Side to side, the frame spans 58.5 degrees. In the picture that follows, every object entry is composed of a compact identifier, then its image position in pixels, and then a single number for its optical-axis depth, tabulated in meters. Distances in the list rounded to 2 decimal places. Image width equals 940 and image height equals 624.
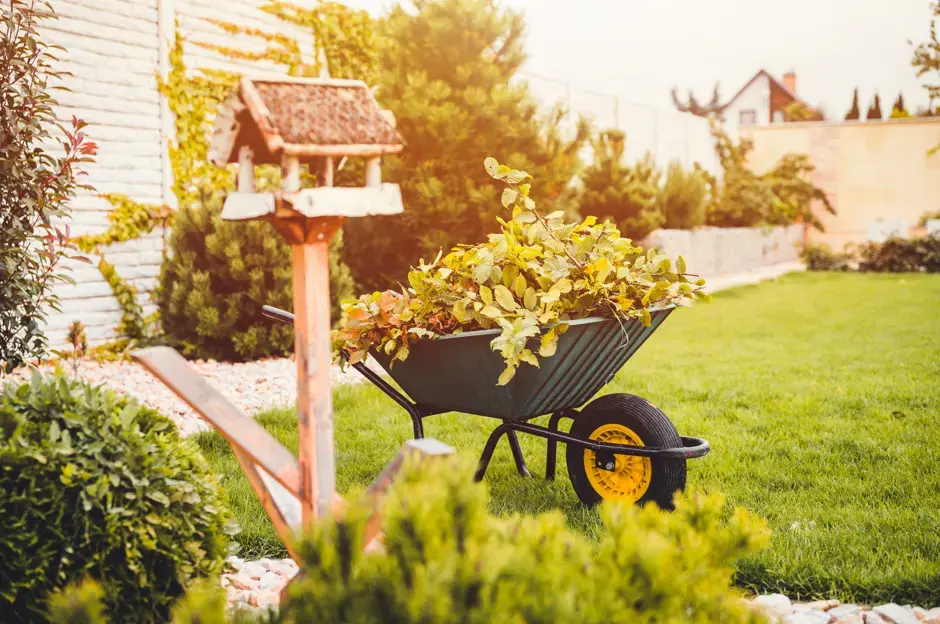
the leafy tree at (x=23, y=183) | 3.84
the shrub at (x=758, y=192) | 15.32
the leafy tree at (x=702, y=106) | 40.16
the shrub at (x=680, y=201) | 12.55
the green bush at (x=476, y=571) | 1.09
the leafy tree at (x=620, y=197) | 10.73
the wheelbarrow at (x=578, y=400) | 2.64
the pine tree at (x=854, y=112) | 43.22
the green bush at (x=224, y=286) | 5.82
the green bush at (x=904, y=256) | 13.81
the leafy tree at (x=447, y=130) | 6.84
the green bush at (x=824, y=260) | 14.77
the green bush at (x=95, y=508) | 1.60
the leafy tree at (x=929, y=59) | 8.30
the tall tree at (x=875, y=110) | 42.22
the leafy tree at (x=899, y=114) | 30.38
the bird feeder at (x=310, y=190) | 1.56
